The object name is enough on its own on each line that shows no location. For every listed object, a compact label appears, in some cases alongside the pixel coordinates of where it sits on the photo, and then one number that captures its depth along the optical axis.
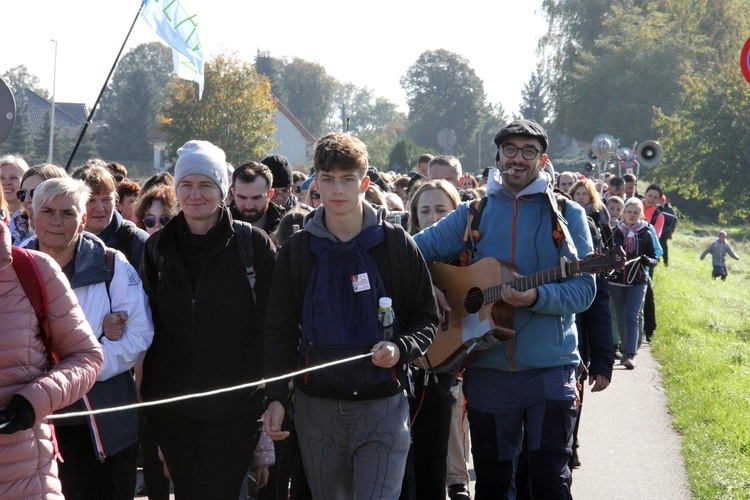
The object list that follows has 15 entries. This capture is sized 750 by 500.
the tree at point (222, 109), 51.94
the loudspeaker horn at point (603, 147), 27.89
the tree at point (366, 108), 146.62
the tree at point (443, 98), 107.62
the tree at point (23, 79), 112.12
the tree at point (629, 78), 69.94
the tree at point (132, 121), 86.44
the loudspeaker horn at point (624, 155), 32.32
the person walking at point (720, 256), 27.55
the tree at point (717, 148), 35.59
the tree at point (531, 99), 118.62
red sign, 7.80
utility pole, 48.45
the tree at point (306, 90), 115.50
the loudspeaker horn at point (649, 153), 28.72
